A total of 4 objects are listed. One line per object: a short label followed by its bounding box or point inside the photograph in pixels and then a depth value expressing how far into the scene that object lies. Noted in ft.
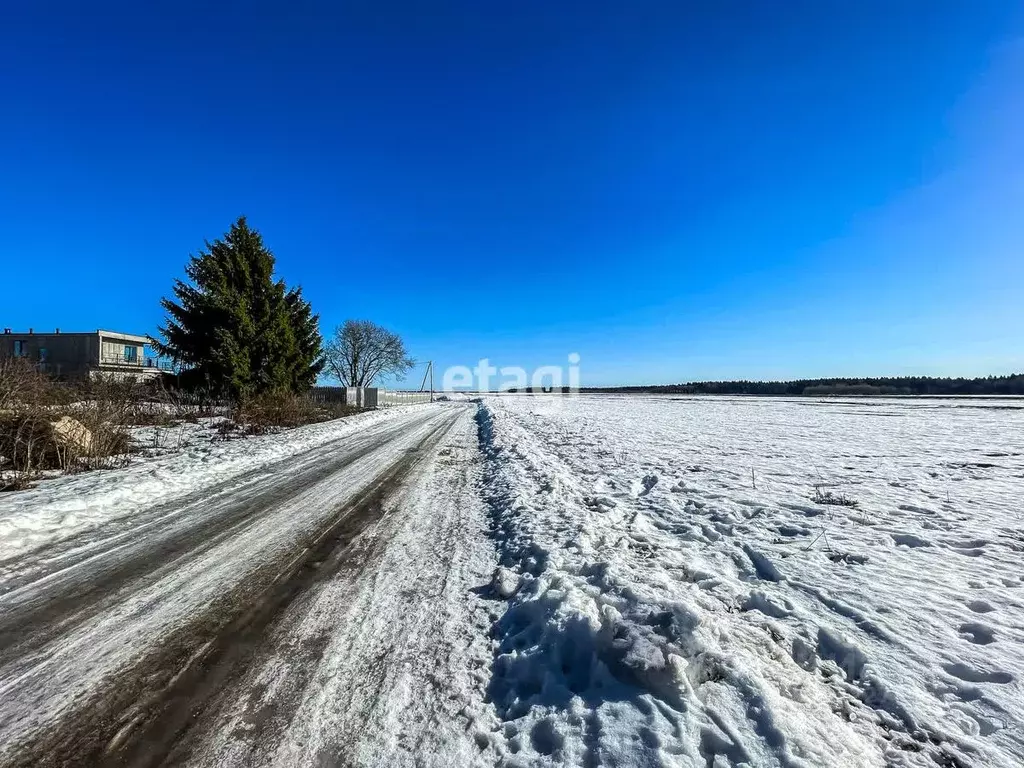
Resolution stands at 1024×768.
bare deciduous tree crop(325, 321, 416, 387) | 201.26
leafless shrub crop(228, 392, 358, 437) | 48.88
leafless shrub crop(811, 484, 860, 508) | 20.10
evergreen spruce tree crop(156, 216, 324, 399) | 66.74
